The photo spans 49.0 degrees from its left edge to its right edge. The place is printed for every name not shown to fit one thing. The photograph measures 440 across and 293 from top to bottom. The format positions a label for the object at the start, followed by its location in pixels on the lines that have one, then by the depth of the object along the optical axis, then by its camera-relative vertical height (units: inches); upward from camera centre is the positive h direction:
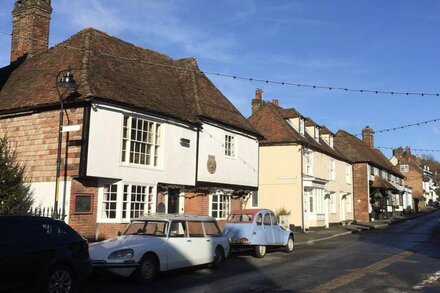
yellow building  1244.5 +121.1
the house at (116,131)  637.3 +119.4
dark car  315.6 -32.2
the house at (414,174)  3222.0 +288.7
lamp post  574.6 +134.9
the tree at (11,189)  574.2 +24.2
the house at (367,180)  1787.6 +125.8
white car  421.7 -35.1
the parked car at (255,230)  658.2 -26.7
